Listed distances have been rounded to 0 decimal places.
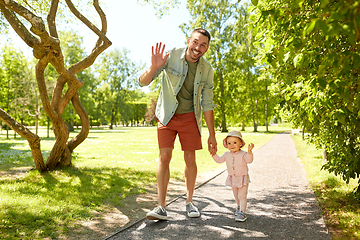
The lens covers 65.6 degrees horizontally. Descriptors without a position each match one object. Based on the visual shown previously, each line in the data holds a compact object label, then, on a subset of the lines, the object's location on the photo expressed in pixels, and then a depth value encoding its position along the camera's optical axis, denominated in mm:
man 3775
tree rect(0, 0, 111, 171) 5098
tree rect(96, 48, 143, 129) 50875
